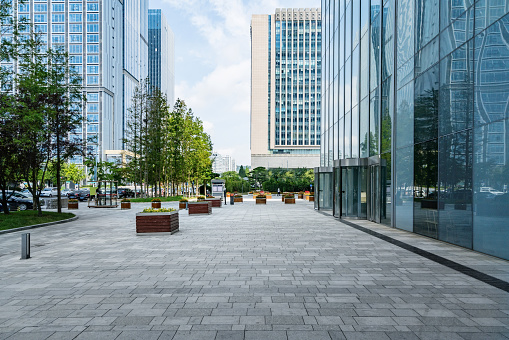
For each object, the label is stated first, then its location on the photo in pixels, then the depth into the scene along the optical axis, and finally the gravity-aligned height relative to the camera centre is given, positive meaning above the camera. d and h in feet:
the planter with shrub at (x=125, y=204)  92.39 -7.66
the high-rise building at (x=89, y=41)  305.12 +119.98
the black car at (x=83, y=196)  145.17 -8.29
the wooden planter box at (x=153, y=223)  43.09 -5.86
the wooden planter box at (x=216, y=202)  95.30 -7.43
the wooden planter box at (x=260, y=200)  114.42 -8.20
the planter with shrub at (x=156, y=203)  90.09 -7.21
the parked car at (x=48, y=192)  142.83 -6.69
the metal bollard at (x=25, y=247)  29.96 -6.11
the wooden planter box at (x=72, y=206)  96.22 -8.23
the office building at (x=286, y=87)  367.66 +93.56
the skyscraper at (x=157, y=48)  604.49 +225.37
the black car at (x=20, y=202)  91.04 -6.91
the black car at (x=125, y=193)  165.37 -8.26
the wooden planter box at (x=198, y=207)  71.77 -6.61
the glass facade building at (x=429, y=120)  29.63 +6.33
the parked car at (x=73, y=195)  138.82 -7.56
